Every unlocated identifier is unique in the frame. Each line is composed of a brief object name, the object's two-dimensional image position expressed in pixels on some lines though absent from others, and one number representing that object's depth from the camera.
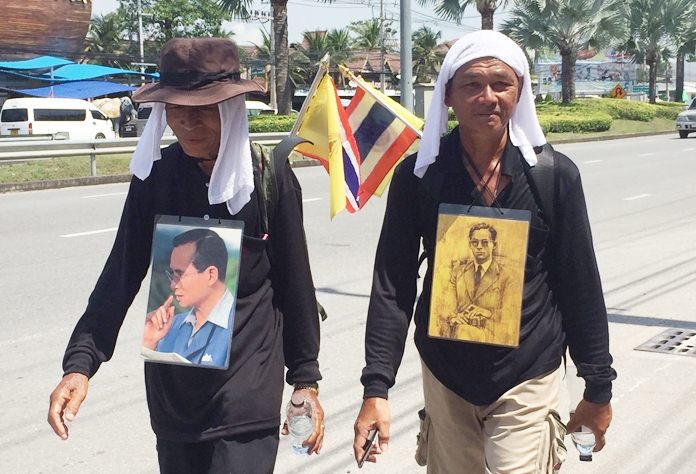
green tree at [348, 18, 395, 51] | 97.12
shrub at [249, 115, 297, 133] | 28.42
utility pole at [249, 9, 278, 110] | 58.29
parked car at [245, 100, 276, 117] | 53.34
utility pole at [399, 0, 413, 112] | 18.84
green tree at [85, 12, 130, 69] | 72.25
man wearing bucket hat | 2.70
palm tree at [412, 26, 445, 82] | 89.38
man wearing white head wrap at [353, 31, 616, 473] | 2.74
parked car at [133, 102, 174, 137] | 33.44
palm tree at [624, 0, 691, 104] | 60.85
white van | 30.70
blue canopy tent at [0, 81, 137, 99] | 41.22
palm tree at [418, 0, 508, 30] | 37.16
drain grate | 6.55
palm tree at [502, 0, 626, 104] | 43.88
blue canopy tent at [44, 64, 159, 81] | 39.53
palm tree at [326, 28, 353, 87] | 80.12
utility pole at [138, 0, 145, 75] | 55.20
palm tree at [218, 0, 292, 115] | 30.22
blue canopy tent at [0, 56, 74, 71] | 39.03
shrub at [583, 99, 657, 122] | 44.56
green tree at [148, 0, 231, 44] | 67.38
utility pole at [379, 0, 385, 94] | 74.12
